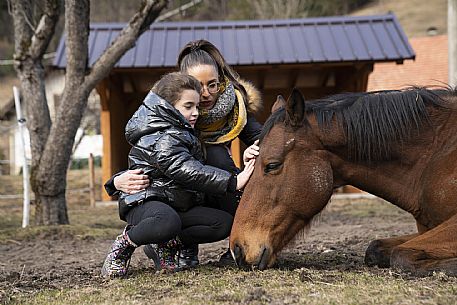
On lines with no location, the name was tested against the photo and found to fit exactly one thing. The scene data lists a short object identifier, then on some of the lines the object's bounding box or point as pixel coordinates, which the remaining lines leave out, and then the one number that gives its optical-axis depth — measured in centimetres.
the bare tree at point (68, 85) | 825
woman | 435
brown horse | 368
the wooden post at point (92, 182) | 1429
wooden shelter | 1281
